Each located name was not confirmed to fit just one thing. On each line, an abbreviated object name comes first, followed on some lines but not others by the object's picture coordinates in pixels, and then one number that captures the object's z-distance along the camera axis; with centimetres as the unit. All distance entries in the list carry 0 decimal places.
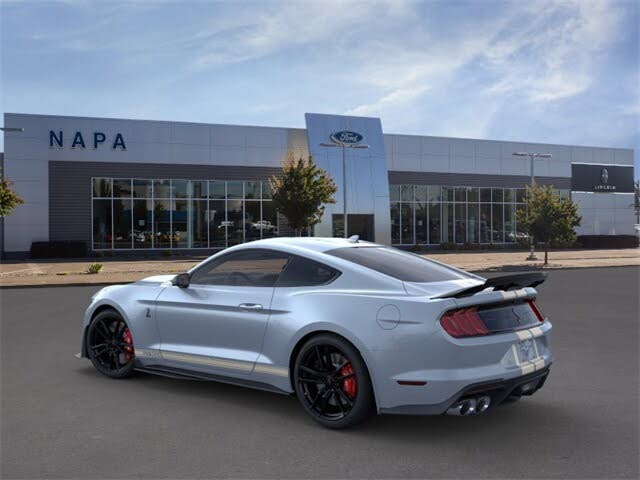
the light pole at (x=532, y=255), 3236
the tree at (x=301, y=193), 3325
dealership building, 3422
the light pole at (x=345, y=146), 3394
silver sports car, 463
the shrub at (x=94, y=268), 2339
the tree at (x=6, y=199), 2461
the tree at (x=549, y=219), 3034
